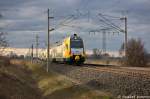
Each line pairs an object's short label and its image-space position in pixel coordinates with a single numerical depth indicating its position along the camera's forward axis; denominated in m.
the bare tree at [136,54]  74.69
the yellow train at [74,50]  64.94
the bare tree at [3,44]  45.28
